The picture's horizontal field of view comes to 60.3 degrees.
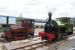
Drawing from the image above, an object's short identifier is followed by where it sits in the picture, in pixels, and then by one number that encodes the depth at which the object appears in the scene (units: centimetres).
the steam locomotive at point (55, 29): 621
